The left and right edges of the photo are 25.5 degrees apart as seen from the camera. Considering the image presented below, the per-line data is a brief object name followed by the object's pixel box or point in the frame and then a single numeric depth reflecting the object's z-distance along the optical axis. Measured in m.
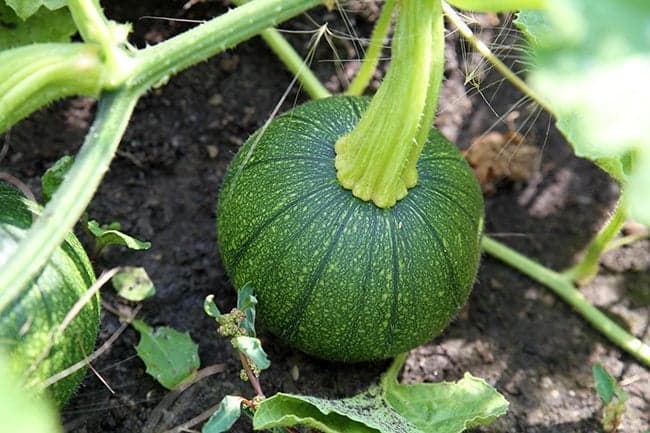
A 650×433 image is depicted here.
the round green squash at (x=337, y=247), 0.70
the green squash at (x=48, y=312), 0.62
